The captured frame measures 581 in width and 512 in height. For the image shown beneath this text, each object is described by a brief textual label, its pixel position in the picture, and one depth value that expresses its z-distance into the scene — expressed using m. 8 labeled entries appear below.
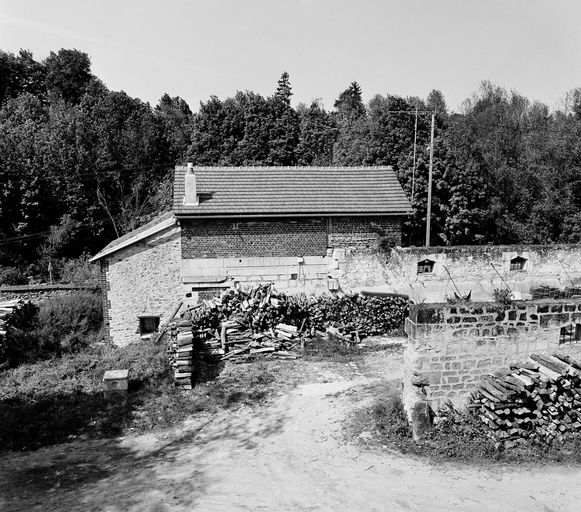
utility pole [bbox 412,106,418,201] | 24.25
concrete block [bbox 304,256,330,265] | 16.59
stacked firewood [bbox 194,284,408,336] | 12.74
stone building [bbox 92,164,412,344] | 16.09
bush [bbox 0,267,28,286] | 22.20
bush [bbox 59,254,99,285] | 23.24
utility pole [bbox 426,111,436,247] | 20.81
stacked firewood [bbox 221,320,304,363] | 11.93
